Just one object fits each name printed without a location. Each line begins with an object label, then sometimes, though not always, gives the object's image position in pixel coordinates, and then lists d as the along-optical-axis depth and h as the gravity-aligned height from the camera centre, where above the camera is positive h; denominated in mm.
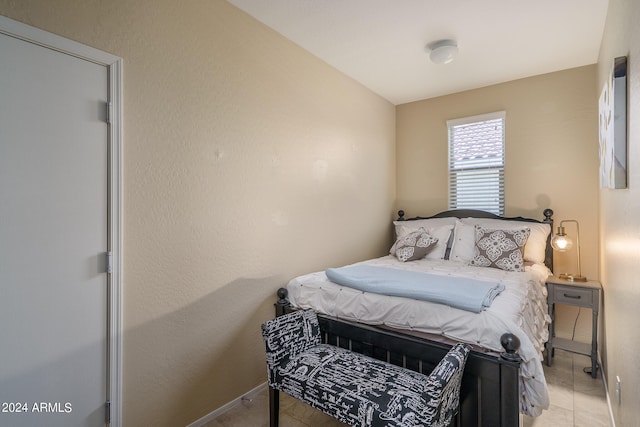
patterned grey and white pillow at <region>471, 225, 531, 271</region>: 2789 -324
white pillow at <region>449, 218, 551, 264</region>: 3086 -243
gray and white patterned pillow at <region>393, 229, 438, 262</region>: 3238 -337
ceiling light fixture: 2660 +1352
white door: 1330 -94
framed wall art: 1458 +425
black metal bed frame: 1467 -778
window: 3594 +579
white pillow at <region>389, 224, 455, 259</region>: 3328 -250
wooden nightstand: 2584 -740
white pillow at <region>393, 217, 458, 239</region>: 3623 -125
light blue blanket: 1741 -449
